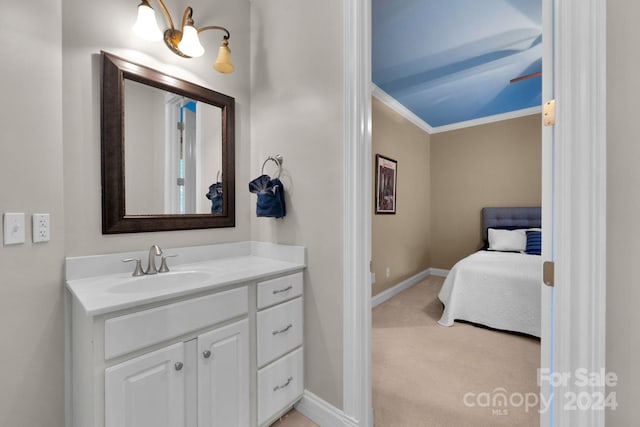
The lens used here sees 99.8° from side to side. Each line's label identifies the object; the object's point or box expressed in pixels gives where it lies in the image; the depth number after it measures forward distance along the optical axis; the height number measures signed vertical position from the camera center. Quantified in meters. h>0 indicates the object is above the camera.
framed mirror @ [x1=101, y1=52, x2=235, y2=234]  1.42 +0.37
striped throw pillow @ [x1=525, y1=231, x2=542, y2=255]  3.59 -0.42
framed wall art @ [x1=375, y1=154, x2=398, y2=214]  3.57 +0.40
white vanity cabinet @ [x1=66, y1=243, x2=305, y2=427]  0.96 -0.58
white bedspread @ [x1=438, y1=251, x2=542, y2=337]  2.53 -0.82
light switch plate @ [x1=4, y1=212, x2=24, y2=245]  1.08 -0.06
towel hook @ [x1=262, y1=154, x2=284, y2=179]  1.82 +0.36
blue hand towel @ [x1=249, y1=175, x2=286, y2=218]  1.70 +0.10
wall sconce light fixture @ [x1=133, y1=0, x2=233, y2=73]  1.41 +1.00
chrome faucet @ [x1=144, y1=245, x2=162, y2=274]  1.46 -0.24
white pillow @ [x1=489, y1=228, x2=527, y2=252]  3.83 -0.41
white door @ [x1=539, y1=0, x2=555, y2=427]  0.84 +0.03
